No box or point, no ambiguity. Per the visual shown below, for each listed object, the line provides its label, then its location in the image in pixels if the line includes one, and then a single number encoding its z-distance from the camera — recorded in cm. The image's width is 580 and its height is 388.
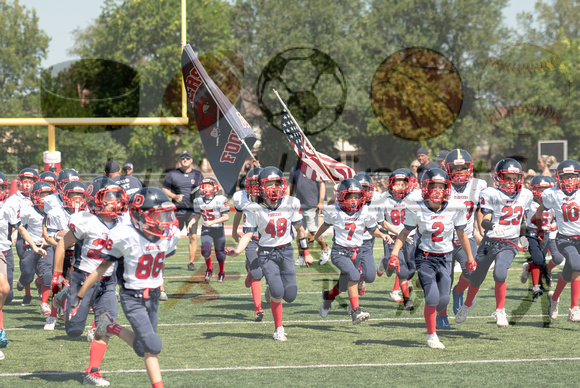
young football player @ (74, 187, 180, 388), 1140
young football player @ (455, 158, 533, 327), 1677
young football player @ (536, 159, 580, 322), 1709
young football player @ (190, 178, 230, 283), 2427
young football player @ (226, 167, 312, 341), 1609
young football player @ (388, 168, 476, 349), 1546
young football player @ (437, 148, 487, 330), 1778
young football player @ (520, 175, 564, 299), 2022
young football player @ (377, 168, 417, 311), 1960
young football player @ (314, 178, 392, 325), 1737
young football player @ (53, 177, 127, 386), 1296
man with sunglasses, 2722
